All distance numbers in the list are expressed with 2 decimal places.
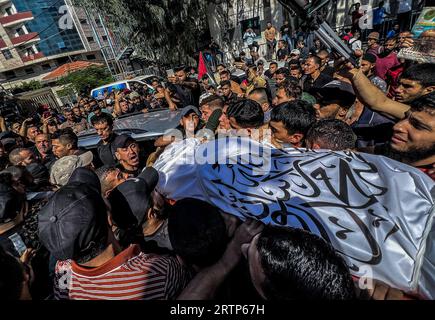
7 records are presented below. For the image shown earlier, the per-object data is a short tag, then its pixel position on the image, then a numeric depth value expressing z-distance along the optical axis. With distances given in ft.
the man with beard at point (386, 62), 15.10
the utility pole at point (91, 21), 45.79
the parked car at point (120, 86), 35.78
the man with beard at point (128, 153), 9.27
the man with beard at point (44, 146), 13.24
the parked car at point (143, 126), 11.39
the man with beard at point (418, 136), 5.15
